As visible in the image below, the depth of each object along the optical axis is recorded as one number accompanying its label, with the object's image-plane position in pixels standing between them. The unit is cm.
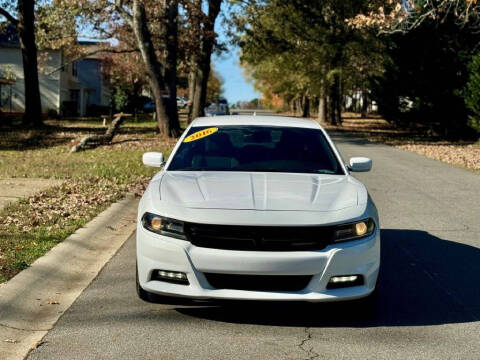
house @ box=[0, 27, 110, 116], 4731
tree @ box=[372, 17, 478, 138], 3016
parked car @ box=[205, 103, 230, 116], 4594
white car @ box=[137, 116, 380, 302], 466
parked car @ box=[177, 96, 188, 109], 8556
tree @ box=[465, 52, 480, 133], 2491
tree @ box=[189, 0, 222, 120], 2894
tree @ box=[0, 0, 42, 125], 3092
